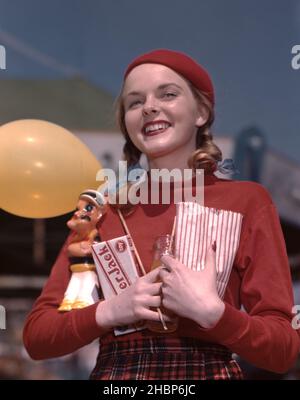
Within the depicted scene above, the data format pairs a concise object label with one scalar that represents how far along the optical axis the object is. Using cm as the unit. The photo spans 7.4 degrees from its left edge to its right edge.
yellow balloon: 442
